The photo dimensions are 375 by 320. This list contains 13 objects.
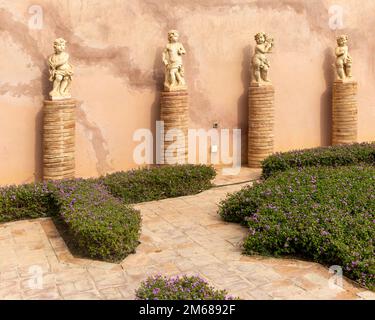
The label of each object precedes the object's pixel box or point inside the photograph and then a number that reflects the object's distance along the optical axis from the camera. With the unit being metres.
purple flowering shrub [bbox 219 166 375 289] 5.39
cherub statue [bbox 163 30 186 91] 9.98
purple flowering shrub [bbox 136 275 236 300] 4.44
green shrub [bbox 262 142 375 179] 9.56
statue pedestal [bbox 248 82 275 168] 11.13
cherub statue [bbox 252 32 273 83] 11.06
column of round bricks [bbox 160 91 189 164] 9.96
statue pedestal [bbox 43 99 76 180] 8.72
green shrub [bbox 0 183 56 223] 7.44
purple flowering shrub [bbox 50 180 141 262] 5.71
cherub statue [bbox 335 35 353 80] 12.27
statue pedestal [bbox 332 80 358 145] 12.31
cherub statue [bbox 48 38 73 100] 8.78
